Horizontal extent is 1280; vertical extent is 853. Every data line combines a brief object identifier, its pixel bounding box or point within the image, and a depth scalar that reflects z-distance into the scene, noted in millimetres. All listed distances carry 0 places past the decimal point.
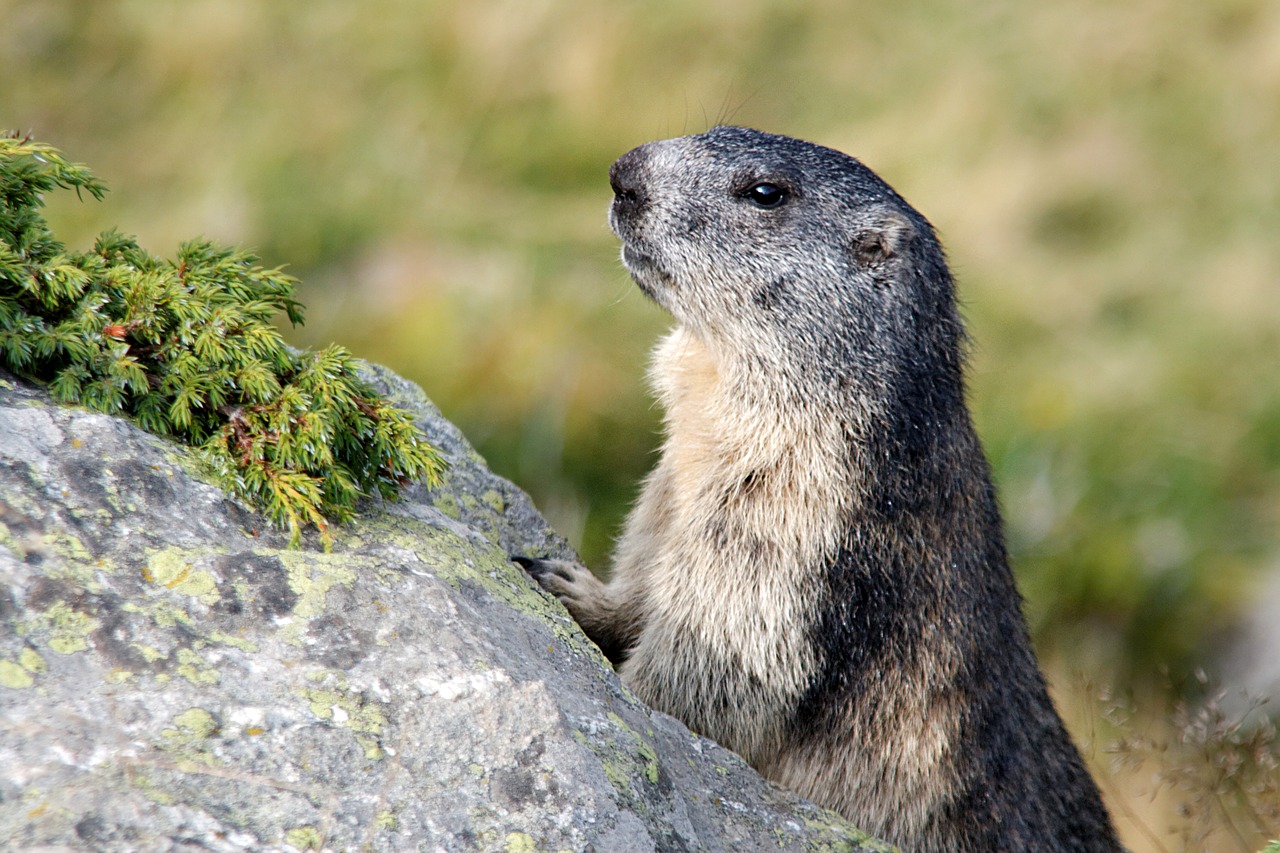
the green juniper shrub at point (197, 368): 6395
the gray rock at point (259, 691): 4980
